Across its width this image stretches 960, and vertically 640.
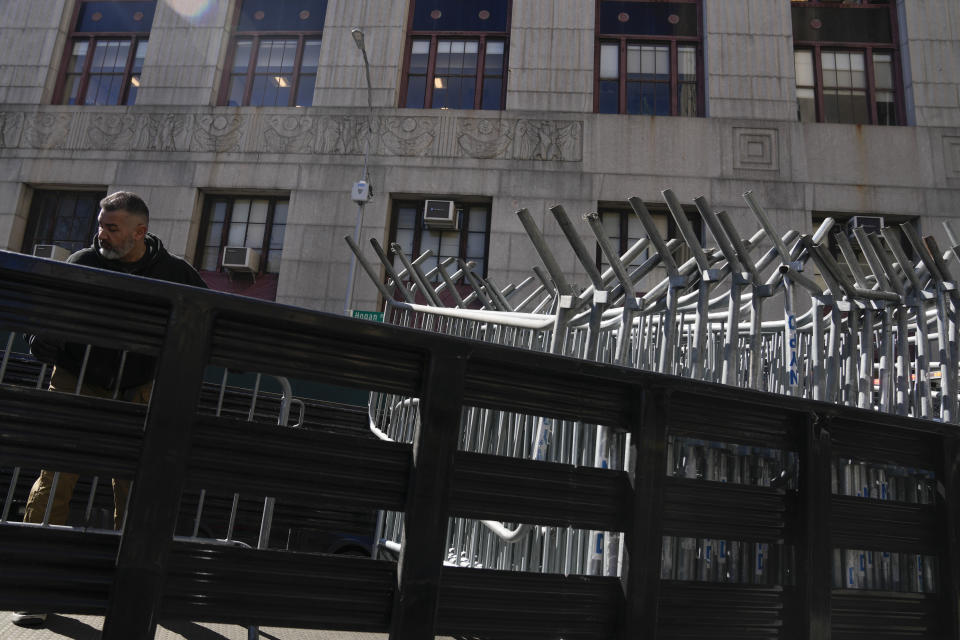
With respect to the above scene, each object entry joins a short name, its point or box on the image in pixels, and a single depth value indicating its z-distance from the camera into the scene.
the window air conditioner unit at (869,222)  15.84
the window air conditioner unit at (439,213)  16.64
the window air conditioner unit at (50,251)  16.86
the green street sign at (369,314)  14.87
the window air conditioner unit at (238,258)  16.72
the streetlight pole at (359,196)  15.84
